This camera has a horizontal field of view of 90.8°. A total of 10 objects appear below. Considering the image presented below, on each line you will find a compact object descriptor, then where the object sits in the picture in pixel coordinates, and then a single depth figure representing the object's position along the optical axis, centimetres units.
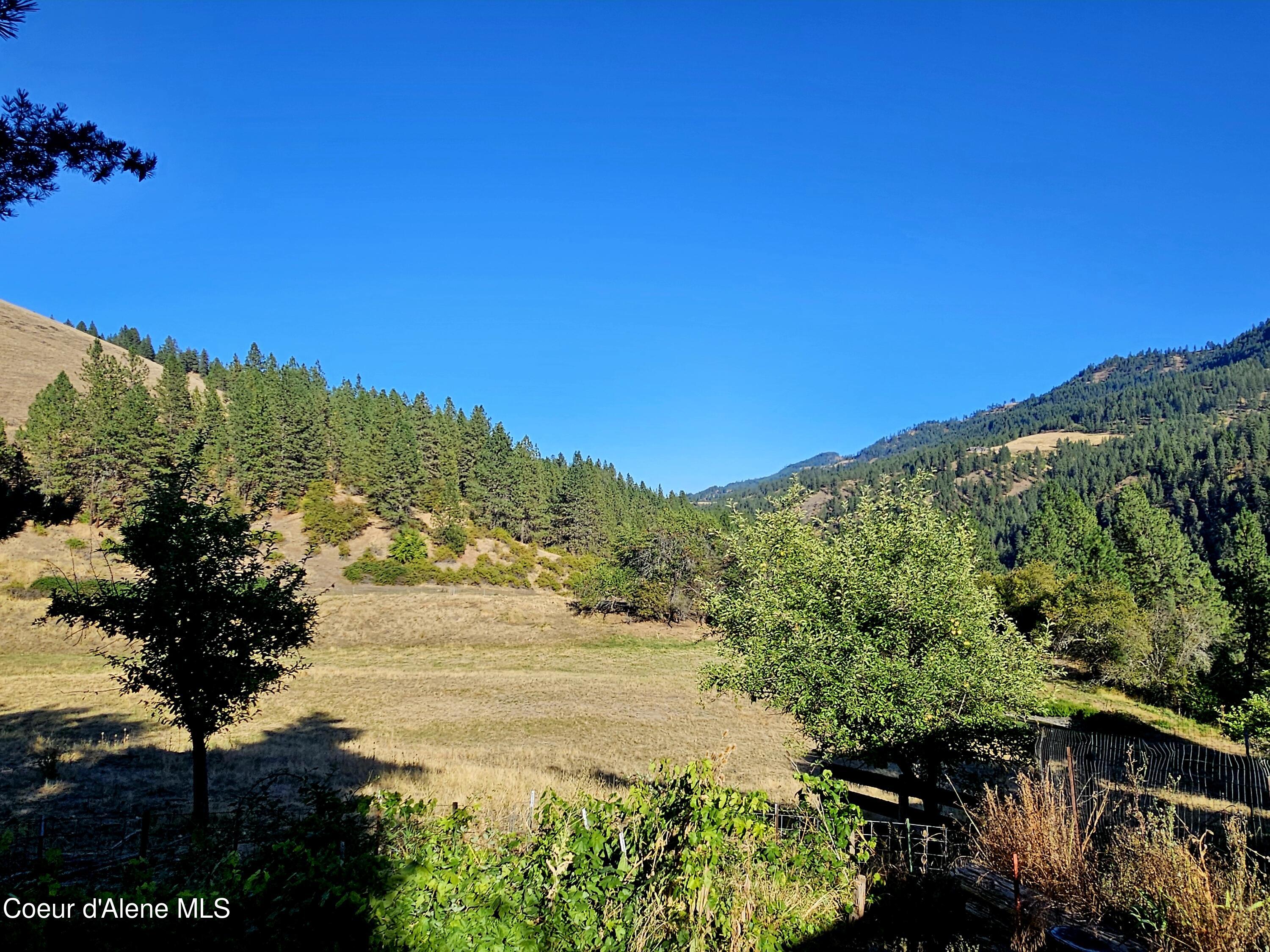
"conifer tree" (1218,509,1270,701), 3550
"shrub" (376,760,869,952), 525
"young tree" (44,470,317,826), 1301
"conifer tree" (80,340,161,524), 6612
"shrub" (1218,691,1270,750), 1844
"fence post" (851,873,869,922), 680
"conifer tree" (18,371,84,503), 6203
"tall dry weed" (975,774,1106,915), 678
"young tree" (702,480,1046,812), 1326
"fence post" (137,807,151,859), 1023
